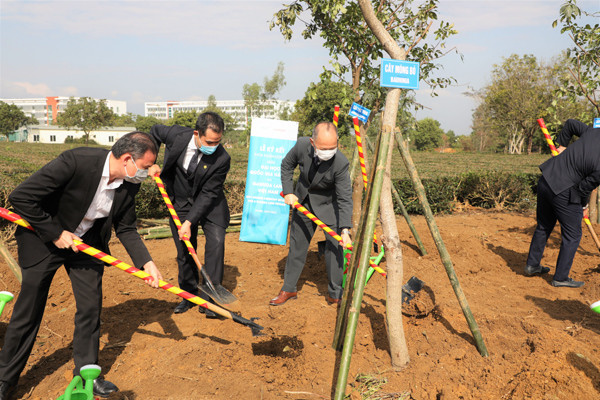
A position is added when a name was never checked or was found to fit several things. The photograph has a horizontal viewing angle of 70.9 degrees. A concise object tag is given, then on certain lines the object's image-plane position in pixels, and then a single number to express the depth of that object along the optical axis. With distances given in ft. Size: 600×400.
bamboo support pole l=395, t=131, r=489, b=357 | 10.53
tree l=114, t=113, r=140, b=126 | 354.13
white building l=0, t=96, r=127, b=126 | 520.42
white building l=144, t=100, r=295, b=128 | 598.96
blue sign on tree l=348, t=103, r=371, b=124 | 16.42
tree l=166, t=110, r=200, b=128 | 221.87
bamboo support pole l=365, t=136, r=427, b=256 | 20.04
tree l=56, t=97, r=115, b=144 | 150.10
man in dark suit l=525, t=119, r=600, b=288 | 15.83
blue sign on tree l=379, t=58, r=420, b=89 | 9.45
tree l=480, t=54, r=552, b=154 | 113.09
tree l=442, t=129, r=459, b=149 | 286.87
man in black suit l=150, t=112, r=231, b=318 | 13.33
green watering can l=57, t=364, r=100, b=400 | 6.29
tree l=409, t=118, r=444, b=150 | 255.09
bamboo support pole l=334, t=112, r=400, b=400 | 8.46
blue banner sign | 21.98
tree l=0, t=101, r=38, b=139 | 256.32
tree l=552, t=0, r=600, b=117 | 20.93
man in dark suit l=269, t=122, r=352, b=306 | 13.87
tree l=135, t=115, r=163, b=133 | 301.24
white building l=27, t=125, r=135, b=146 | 287.89
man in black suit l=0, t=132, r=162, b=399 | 8.86
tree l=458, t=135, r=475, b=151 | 240.69
